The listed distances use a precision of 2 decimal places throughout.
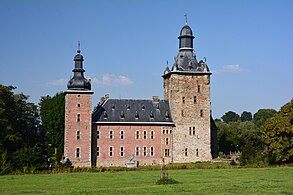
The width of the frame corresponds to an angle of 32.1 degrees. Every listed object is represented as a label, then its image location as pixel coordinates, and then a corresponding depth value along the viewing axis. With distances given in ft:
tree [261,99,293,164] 163.63
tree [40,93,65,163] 223.71
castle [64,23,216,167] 195.00
